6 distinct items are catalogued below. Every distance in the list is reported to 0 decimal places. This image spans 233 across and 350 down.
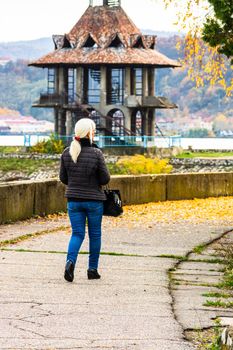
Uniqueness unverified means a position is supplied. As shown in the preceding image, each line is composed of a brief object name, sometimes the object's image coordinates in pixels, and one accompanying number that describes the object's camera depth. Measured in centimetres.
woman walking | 1270
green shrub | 8600
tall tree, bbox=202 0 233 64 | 1769
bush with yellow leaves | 4709
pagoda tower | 9012
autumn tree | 1791
